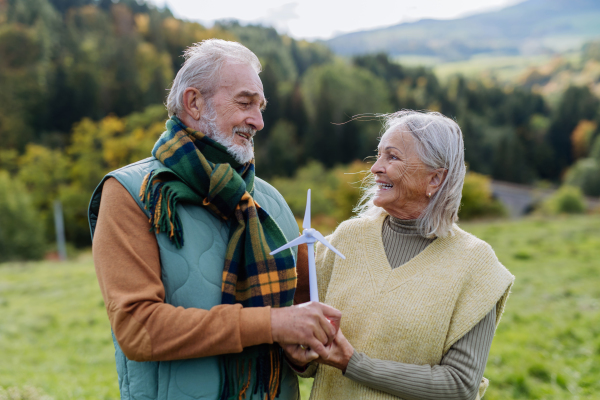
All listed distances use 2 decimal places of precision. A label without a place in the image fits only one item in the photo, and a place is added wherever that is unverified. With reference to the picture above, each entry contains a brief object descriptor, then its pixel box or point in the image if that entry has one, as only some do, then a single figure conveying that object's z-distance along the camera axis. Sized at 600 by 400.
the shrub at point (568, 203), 35.62
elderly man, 1.92
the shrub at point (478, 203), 39.84
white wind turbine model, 2.11
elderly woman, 2.29
